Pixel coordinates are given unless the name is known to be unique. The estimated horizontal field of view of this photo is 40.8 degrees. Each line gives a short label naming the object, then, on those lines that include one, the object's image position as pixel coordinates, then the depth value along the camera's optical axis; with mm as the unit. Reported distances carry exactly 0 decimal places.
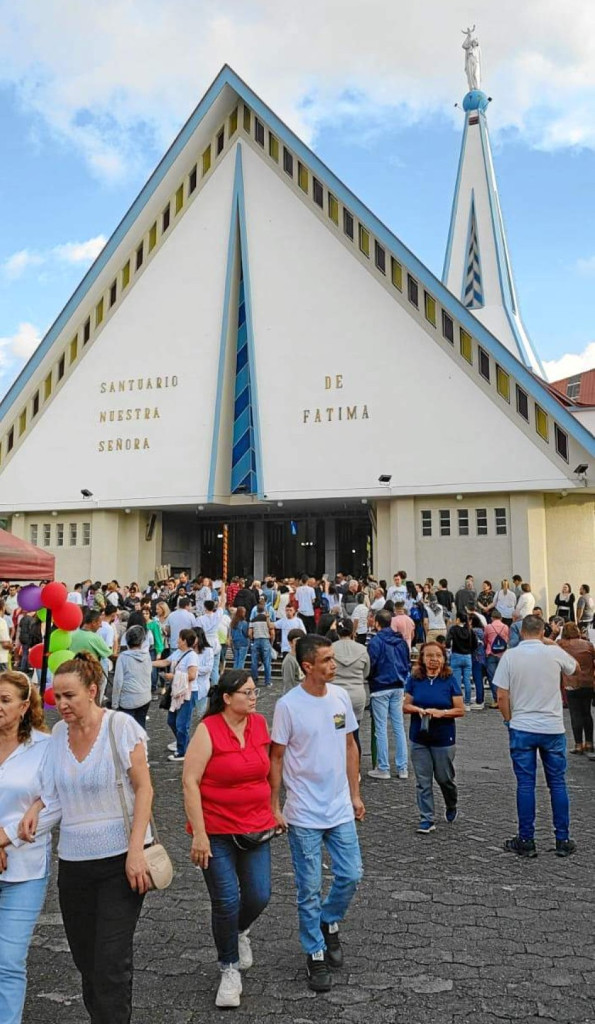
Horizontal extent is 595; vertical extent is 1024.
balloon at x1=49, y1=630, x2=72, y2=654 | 8812
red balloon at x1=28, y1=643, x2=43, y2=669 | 8773
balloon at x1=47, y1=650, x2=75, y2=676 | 8289
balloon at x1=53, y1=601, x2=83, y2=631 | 7633
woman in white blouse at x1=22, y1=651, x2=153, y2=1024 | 3230
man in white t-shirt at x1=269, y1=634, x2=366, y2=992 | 4051
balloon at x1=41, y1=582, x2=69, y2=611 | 7547
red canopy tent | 7762
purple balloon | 8367
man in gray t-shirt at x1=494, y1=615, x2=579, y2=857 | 6043
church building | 22016
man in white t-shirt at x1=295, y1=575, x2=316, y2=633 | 17328
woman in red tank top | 3859
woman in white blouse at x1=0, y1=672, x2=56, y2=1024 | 3217
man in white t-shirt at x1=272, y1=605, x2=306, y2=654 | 13406
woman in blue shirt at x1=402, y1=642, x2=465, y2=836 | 6617
